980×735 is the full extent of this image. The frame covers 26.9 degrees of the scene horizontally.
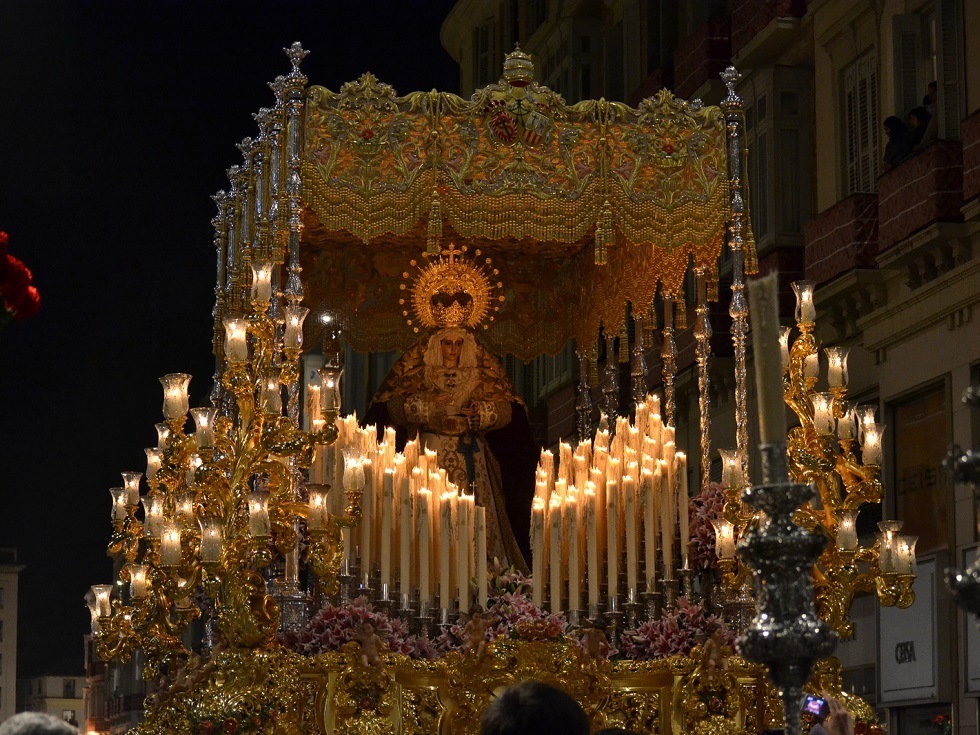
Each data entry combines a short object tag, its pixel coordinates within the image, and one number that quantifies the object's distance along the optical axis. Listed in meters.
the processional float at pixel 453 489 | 9.87
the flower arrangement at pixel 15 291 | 5.03
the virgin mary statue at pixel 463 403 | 11.98
